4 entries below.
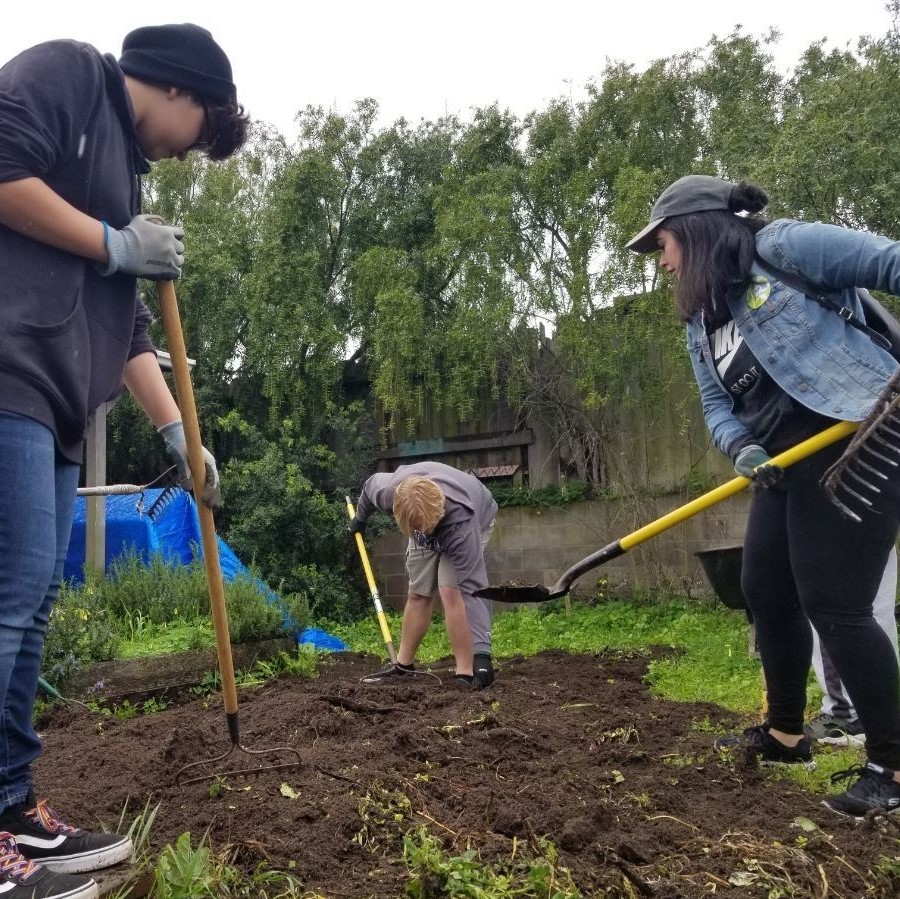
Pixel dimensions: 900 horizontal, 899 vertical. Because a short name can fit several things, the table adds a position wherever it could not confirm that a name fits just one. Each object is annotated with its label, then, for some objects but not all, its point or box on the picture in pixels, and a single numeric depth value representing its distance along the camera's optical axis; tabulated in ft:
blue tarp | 24.82
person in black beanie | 5.59
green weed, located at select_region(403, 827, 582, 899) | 5.91
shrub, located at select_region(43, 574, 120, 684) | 15.02
